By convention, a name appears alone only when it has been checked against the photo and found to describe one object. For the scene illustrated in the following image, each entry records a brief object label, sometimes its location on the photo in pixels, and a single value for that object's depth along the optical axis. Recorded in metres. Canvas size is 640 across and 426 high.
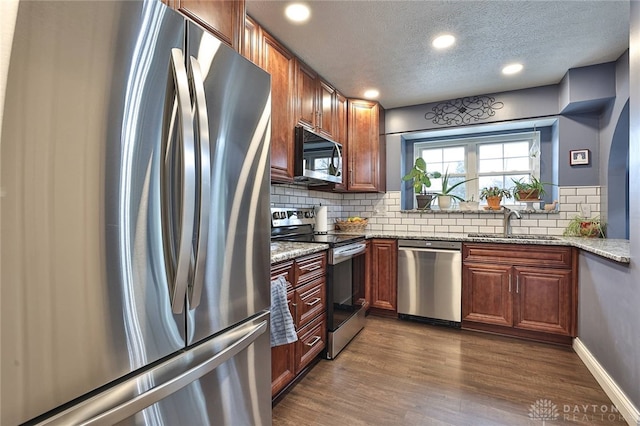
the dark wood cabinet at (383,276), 3.22
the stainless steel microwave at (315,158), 2.50
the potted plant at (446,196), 3.64
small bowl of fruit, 3.62
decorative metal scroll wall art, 3.32
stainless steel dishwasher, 2.96
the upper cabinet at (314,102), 2.61
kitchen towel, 1.62
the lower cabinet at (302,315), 1.79
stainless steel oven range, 2.35
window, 3.48
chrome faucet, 3.15
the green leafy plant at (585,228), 2.85
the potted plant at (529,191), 3.17
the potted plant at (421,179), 3.53
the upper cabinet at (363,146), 3.47
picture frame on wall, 2.96
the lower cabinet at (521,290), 2.60
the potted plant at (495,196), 3.35
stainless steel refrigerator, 0.61
